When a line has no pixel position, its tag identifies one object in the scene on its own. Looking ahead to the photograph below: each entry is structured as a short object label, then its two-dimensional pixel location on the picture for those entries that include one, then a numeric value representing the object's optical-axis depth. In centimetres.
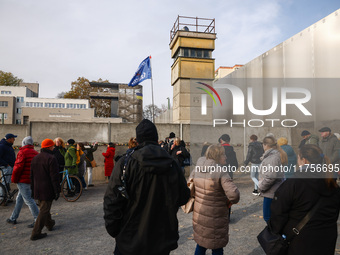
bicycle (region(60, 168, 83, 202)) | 784
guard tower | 2098
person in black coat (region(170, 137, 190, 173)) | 806
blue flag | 1398
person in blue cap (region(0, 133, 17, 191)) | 725
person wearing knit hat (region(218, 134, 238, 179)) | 686
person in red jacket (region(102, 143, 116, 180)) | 1030
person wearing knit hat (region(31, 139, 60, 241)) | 483
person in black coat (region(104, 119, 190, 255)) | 233
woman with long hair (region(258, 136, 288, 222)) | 439
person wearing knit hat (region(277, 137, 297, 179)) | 584
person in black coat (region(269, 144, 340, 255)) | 232
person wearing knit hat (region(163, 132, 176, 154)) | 864
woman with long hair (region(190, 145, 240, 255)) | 320
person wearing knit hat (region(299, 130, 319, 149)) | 595
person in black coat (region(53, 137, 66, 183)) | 793
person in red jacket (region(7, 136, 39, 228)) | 523
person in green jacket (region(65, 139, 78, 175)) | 811
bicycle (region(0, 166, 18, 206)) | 704
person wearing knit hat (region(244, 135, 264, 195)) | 776
